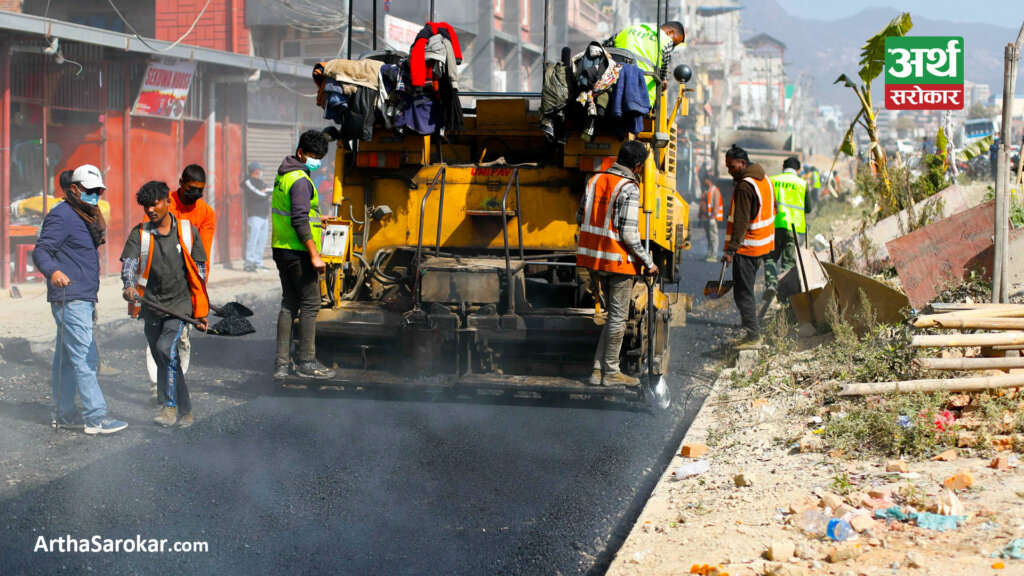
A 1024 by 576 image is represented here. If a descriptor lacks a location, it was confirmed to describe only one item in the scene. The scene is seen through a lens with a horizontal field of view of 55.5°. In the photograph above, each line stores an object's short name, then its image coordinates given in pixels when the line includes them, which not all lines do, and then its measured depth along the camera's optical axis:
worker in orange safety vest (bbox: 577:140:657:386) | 6.19
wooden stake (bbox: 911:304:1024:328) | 5.26
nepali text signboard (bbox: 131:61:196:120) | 14.78
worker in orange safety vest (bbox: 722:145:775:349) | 8.05
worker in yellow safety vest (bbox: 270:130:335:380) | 6.43
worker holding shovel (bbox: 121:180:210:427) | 6.00
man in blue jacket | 5.77
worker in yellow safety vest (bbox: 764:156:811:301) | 9.64
